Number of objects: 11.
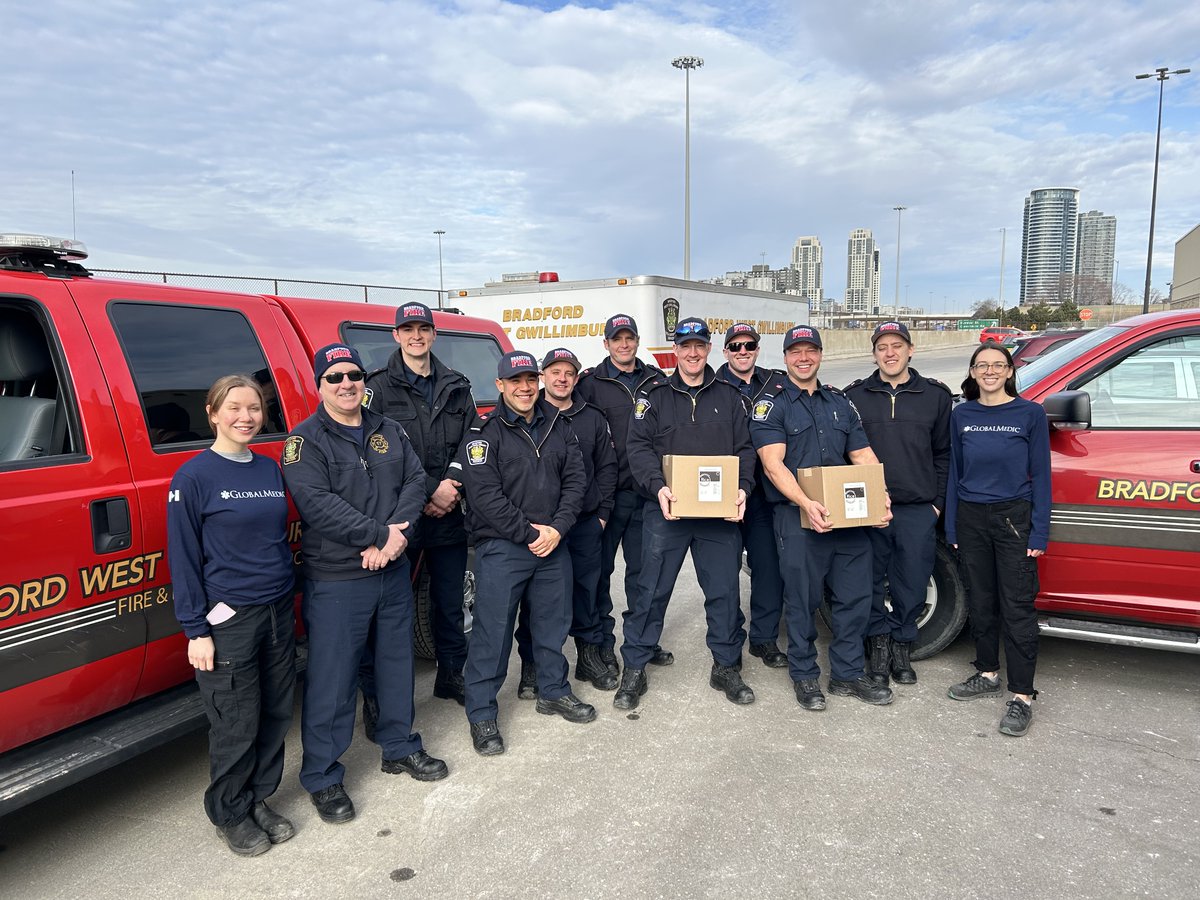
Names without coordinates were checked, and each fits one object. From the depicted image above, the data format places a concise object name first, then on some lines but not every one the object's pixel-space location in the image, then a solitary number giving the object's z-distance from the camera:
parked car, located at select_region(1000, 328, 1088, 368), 10.78
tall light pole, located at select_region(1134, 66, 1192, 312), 28.67
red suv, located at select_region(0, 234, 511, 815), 2.36
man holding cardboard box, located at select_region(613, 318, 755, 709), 3.85
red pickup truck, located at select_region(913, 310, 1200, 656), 3.57
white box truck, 10.73
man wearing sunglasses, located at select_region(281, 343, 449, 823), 2.81
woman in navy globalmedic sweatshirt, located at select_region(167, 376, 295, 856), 2.49
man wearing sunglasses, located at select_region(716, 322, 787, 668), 4.24
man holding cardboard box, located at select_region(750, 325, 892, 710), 3.83
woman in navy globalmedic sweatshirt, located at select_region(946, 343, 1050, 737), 3.54
